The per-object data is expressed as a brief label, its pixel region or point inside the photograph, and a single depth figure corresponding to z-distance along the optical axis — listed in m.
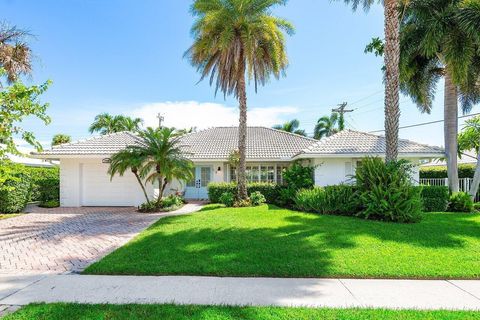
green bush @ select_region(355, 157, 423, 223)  11.46
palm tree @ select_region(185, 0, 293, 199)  15.20
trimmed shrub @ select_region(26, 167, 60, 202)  18.63
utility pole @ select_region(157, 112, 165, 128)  45.38
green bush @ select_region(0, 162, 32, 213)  15.45
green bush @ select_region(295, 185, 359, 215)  13.20
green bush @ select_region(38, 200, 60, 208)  18.07
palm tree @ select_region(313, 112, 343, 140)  43.81
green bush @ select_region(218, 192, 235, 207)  16.83
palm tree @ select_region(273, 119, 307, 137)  43.06
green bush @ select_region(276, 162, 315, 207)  16.86
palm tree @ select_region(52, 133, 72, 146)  36.62
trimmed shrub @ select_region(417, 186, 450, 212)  15.98
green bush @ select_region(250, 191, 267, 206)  16.92
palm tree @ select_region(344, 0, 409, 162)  12.97
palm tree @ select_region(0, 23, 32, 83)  17.03
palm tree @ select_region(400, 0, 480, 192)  15.48
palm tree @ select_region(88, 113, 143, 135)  44.53
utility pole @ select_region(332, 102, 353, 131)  42.38
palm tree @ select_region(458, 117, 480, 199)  22.89
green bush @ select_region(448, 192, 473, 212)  15.95
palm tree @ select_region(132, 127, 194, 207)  15.77
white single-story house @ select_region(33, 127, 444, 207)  18.38
